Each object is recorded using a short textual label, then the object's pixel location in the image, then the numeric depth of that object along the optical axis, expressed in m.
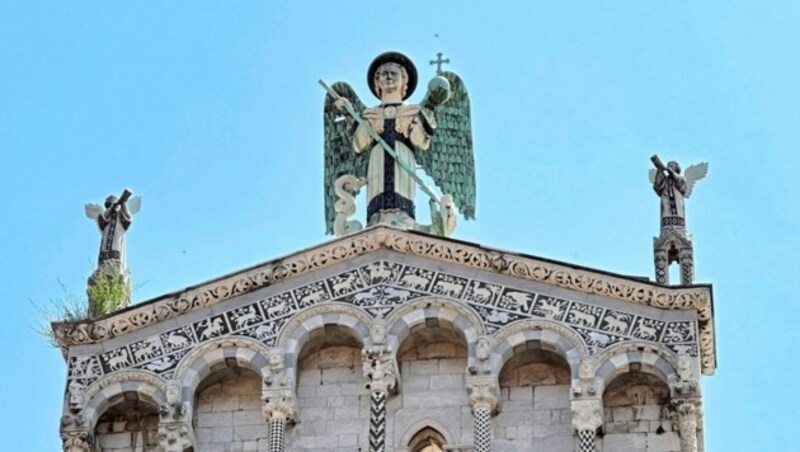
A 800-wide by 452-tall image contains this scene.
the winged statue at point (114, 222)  26.05
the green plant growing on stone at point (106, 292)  25.62
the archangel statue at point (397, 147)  26.72
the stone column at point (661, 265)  25.41
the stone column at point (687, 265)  25.28
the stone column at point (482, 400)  24.52
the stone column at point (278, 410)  24.69
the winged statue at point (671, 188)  25.75
